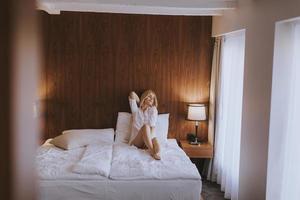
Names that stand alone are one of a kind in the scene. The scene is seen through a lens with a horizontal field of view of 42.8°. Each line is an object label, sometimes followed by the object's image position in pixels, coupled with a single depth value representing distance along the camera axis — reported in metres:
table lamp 5.17
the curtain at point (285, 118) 3.06
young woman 4.49
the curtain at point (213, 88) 5.10
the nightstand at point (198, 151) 5.04
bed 3.44
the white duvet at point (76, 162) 3.54
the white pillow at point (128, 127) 5.01
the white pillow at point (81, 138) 4.57
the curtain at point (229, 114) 4.31
